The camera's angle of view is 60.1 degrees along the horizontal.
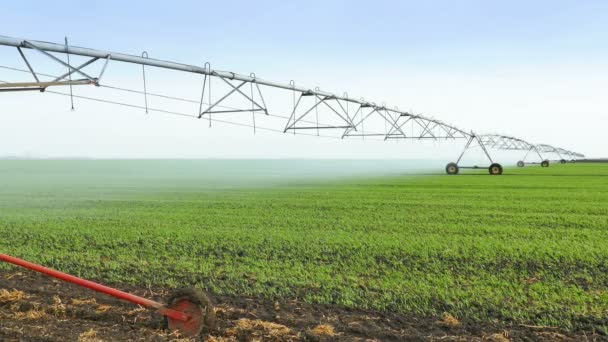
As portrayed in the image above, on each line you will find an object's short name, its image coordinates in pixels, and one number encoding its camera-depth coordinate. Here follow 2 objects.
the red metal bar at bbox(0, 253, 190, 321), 4.93
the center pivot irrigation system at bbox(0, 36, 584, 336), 5.12
